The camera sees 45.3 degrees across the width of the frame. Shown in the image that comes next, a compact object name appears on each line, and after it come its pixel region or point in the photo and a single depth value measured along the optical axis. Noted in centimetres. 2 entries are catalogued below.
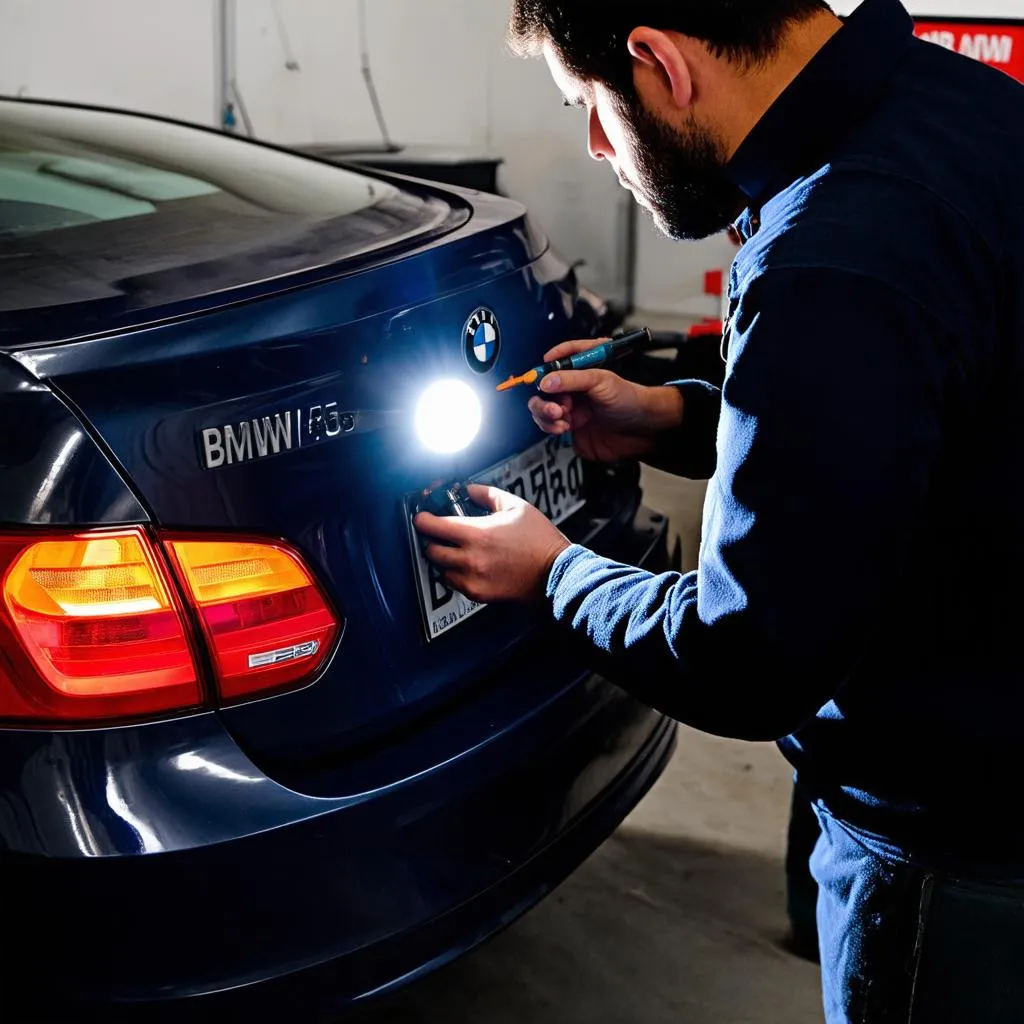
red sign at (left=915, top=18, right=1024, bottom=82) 351
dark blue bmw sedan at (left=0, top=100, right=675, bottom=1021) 120
